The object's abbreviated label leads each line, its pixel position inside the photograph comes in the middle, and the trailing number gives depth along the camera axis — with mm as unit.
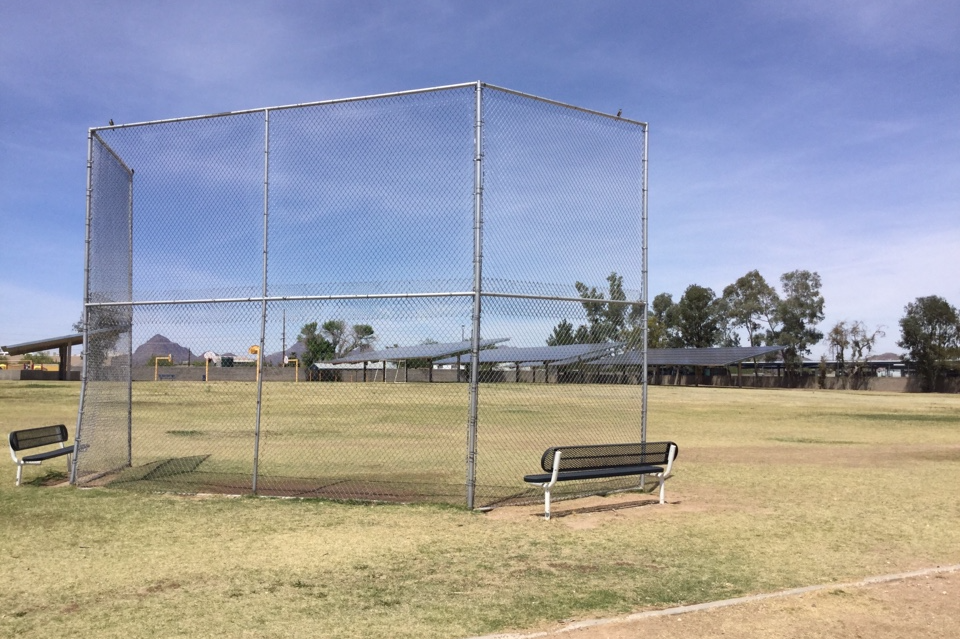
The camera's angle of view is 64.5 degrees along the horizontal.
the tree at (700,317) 95881
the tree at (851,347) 73312
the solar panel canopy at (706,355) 69562
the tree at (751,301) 90938
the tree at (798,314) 87625
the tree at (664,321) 96500
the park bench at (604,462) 8055
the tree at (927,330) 71062
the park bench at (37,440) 9469
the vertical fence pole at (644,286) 9594
